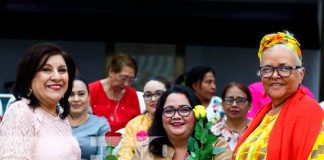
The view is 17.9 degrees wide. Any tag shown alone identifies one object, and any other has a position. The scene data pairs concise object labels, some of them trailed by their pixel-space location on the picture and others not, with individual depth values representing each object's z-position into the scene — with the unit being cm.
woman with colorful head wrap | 520
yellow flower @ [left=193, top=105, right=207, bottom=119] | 642
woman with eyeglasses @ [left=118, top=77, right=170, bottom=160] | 688
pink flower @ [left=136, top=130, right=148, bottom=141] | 713
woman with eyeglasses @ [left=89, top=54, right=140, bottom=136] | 939
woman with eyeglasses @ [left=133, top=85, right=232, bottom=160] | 669
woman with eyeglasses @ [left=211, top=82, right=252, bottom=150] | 886
